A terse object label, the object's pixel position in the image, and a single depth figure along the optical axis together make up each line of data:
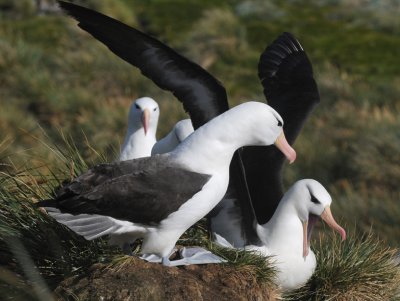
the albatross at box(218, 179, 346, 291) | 12.08
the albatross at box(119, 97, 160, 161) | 14.58
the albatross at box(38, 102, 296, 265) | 10.52
